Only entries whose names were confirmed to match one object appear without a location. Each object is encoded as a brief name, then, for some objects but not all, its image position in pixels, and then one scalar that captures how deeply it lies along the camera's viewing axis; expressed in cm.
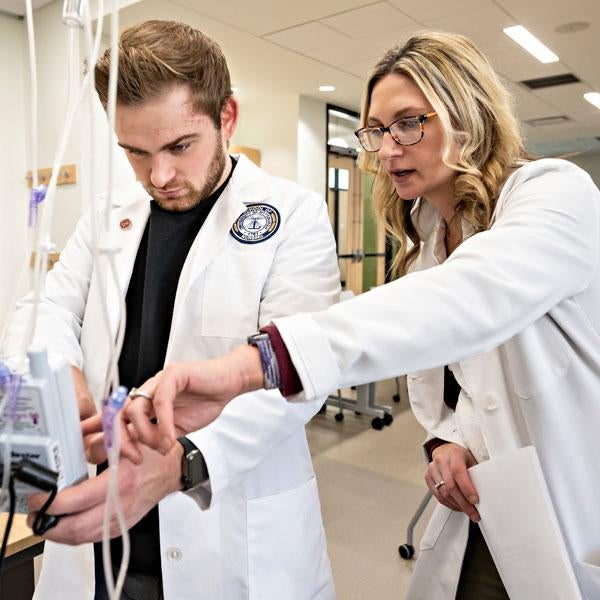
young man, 95
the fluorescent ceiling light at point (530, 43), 382
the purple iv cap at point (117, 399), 46
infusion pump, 49
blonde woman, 60
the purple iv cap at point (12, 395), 49
